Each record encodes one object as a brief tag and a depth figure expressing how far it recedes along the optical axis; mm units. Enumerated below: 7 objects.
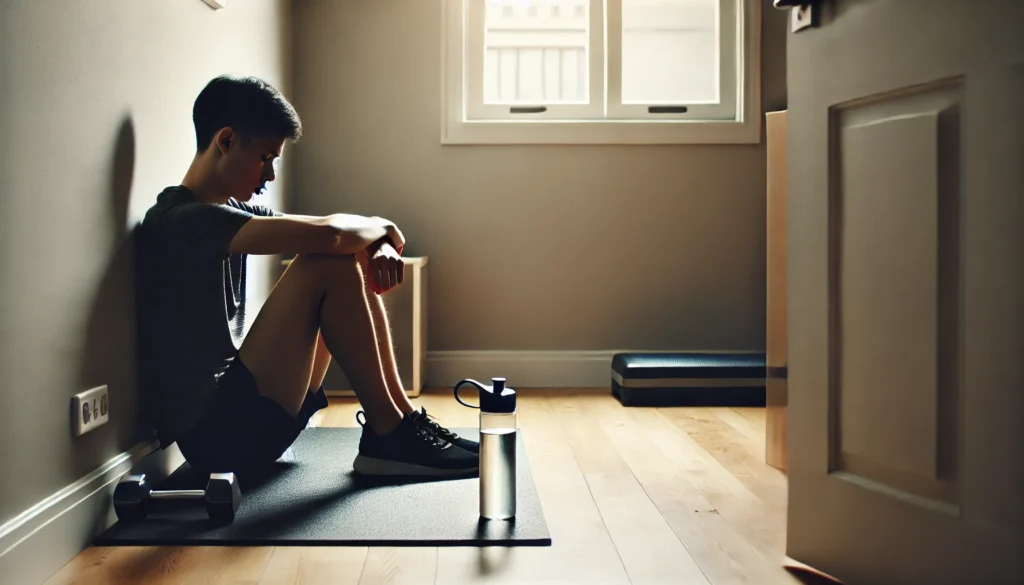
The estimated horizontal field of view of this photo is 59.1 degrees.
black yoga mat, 1604
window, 3553
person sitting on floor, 1819
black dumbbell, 1688
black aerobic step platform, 3160
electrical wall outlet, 1613
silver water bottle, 1629
